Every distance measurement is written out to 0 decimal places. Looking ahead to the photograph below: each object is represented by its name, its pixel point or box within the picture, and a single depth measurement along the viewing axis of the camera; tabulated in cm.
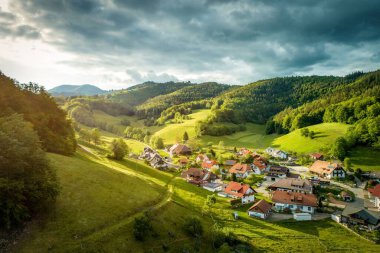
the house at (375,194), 7820
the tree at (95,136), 13560
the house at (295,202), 7362
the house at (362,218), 6347
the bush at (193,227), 5128
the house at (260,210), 6829
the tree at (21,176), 3531
